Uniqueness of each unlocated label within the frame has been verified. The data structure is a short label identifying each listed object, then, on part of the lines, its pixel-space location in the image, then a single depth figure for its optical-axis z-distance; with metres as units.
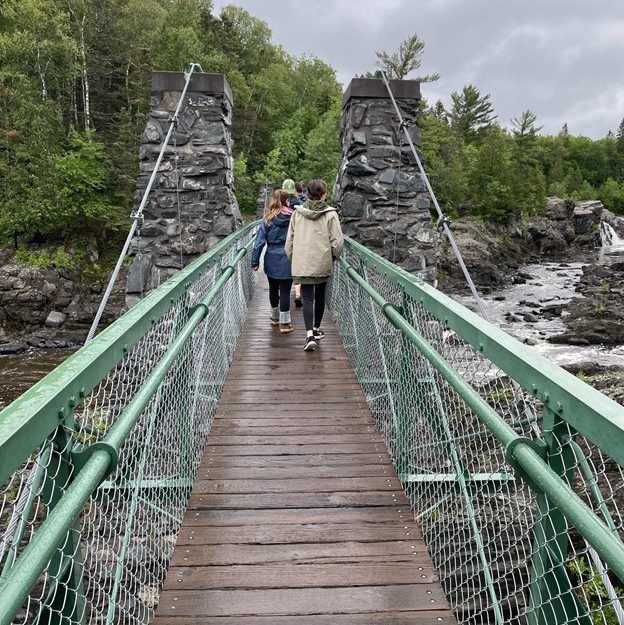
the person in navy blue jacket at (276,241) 6.00
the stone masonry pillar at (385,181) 7.07
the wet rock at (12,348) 16.36
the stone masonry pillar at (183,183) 6.88
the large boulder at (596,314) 14.52
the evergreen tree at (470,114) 48.31
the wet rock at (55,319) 18.81
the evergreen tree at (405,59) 29.19
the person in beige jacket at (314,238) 5.17
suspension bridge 1.36
